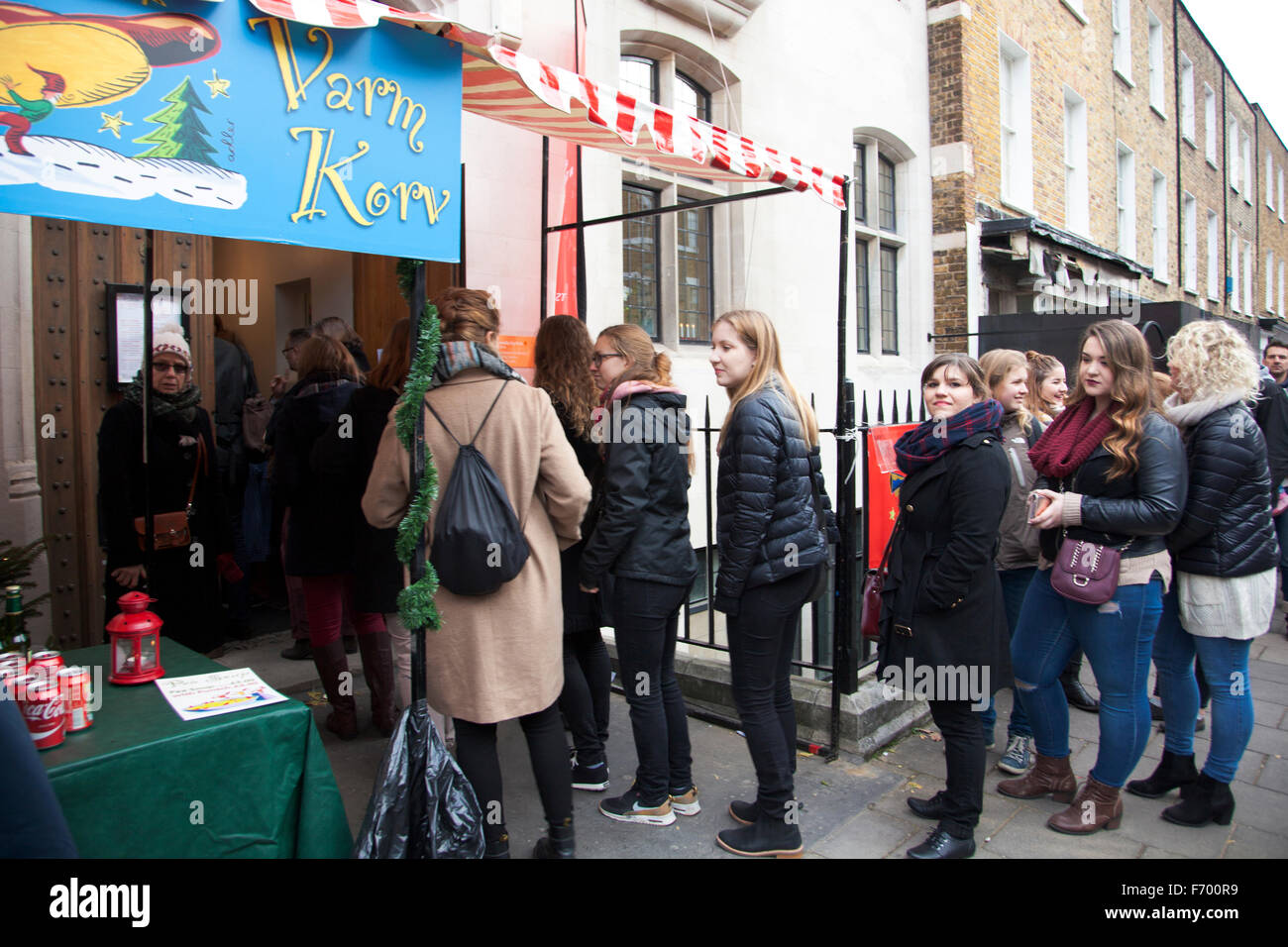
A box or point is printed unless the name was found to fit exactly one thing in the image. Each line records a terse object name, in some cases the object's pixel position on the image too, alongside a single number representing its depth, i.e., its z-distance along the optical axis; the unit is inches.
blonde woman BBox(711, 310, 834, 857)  120.9
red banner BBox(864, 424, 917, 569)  177.8
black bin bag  101.4
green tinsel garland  107.8
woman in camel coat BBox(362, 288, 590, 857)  109.4
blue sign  82.2
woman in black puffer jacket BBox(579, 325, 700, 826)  125.9
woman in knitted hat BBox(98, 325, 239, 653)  152.3
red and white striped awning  103.0
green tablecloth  82.3
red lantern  100.7
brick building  431.2
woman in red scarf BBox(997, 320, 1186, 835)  124.1
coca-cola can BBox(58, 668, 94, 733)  86.3
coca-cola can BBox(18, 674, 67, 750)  81.4
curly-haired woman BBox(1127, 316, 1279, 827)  132.2
